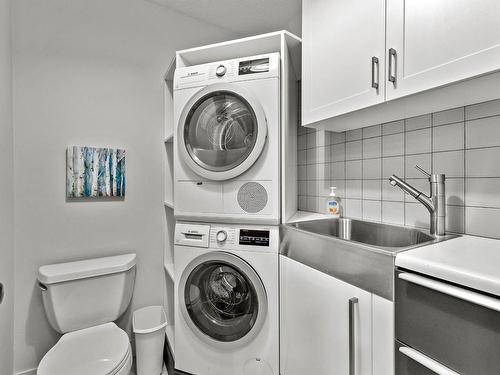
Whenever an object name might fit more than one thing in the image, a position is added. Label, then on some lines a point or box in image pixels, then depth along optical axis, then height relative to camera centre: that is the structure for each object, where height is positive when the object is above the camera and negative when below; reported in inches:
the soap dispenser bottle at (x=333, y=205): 70.7 -5.2
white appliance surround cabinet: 60.8 +23.1
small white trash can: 69.9 -45.5
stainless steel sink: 36.7 -11.6
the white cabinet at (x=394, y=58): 33.2 +20.4
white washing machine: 59.8 -28.9
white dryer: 60.0 +11.4
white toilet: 53.8 -32.9
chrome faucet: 46.3 -2.8
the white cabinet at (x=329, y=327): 37.1 -24.1
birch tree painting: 71.8 +4.0
